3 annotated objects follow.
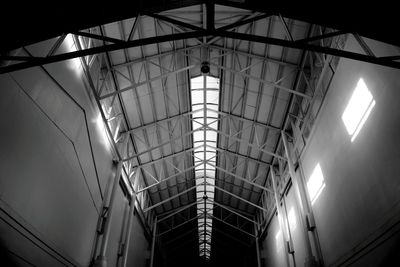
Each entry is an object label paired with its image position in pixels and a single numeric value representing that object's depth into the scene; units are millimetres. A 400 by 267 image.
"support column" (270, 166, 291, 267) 20734
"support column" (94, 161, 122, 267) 15023
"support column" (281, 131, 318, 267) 15406
